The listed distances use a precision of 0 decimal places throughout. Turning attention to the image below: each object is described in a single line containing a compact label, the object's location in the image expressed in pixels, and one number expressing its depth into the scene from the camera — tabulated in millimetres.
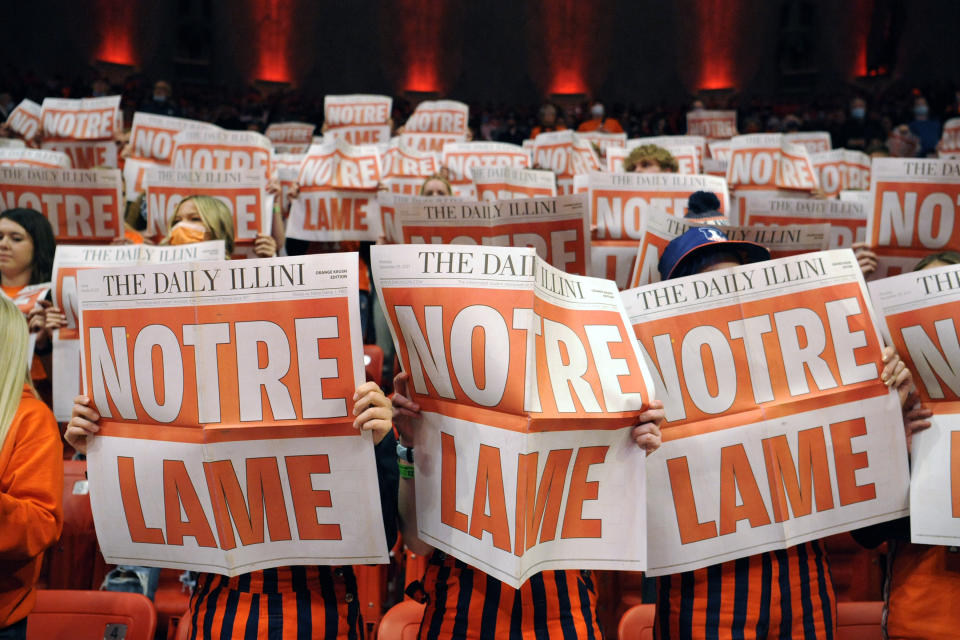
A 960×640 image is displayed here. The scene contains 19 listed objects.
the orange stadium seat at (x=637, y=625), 2369
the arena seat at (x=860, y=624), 2383
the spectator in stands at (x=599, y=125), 12520
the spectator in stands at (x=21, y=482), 2072
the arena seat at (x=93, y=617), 2422
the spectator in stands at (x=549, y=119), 10992
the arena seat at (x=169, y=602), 2949
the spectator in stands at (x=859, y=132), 12759
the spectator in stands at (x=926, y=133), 12164
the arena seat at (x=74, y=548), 3021
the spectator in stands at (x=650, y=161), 4828
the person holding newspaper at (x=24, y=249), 3738
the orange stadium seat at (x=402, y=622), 2363
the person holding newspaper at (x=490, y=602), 1902
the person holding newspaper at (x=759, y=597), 2023
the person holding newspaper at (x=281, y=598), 1953
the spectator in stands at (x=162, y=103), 10172
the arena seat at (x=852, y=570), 3170
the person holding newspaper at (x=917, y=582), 2025
